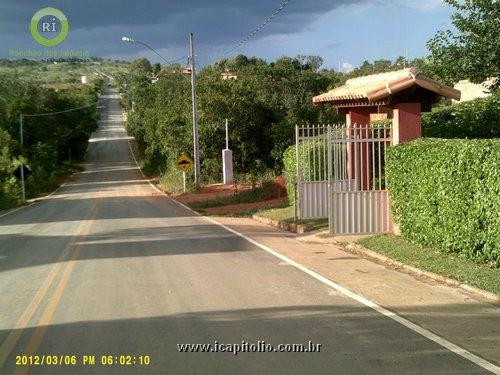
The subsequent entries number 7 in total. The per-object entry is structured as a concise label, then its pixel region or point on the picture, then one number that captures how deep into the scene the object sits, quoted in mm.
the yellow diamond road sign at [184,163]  36562
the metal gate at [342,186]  13922
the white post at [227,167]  35425
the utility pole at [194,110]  35656
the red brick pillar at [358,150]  14234
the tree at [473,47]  13508
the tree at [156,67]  176675
